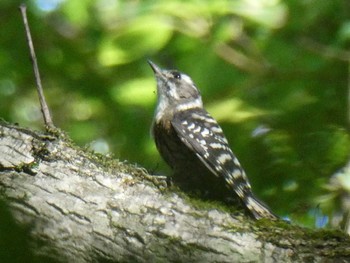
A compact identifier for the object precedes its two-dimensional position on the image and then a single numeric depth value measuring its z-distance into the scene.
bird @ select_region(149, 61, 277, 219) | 7.70
